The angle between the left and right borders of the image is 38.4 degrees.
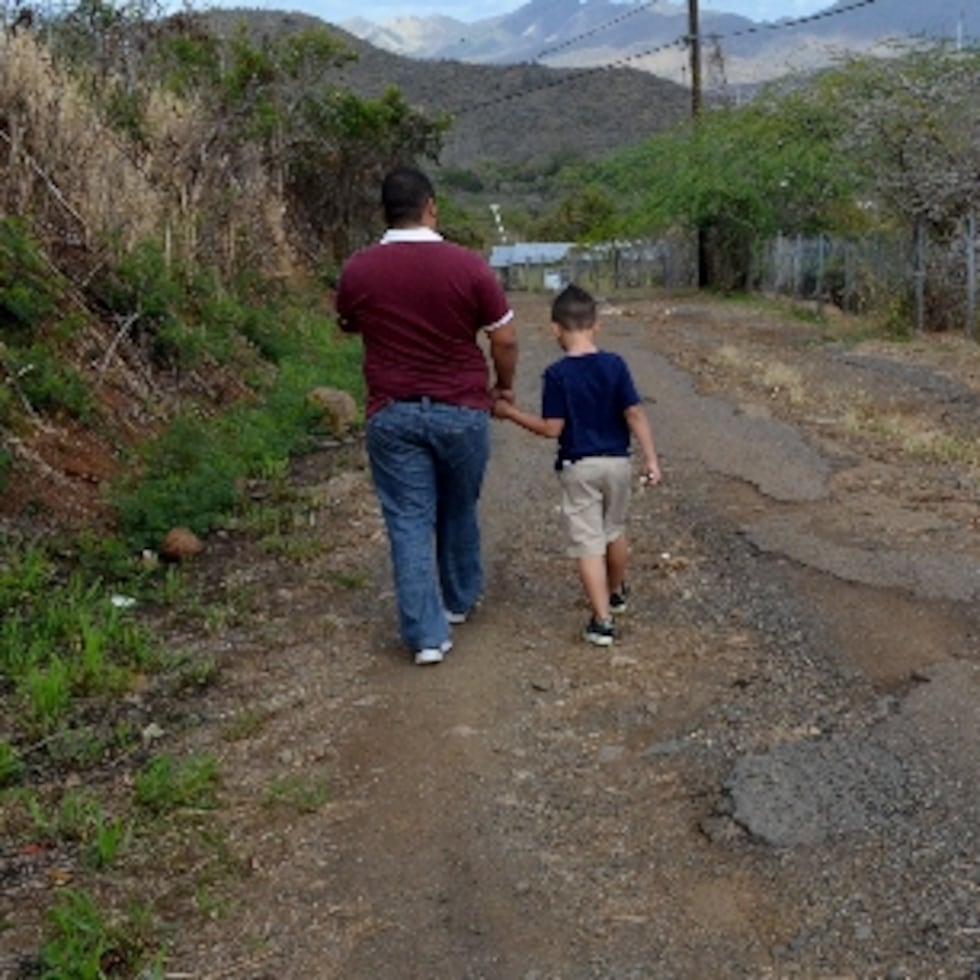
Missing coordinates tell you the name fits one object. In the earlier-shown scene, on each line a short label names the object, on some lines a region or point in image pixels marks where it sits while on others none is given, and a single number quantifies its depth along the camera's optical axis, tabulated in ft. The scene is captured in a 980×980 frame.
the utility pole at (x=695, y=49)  108.47
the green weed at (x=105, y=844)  13.03
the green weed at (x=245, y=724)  16.05
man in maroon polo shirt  17.12
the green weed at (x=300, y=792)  14.17
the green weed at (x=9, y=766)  14.96
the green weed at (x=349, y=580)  21.94
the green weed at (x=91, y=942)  11.00
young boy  18.21
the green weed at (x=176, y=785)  14.23
